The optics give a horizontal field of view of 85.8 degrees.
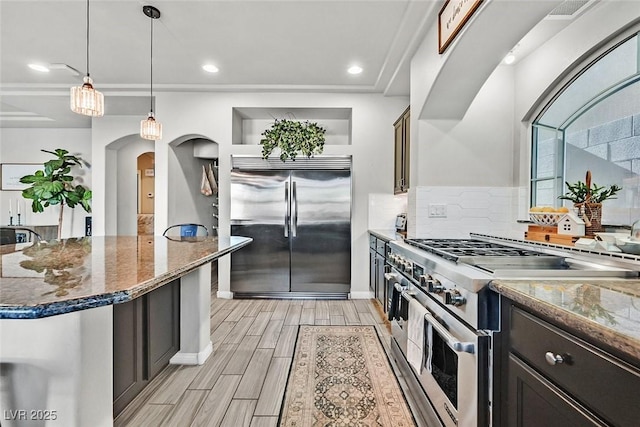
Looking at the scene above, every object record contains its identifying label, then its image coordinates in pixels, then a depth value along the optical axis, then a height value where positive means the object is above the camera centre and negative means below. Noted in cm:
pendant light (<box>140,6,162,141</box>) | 309 +75
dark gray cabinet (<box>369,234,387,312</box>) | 355 -64
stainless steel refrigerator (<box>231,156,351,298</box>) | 430 -15
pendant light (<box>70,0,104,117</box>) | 227 +74
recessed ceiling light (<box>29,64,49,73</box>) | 387 +163
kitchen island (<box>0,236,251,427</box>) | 95 -44
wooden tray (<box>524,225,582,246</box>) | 198 -14
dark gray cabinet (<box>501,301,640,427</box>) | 74 -42
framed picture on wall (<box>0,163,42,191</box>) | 640 +69
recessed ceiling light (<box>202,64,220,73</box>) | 384 +162
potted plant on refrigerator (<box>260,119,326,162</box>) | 426 +89
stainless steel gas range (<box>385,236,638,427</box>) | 131 -47
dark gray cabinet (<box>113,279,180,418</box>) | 180 -77
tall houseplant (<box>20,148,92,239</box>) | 550 +36
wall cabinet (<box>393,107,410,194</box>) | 364 +67
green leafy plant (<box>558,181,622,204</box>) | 195 +13
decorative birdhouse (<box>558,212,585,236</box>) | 197 -6
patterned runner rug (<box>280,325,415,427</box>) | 190 -112
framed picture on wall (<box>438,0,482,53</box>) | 212 +130
